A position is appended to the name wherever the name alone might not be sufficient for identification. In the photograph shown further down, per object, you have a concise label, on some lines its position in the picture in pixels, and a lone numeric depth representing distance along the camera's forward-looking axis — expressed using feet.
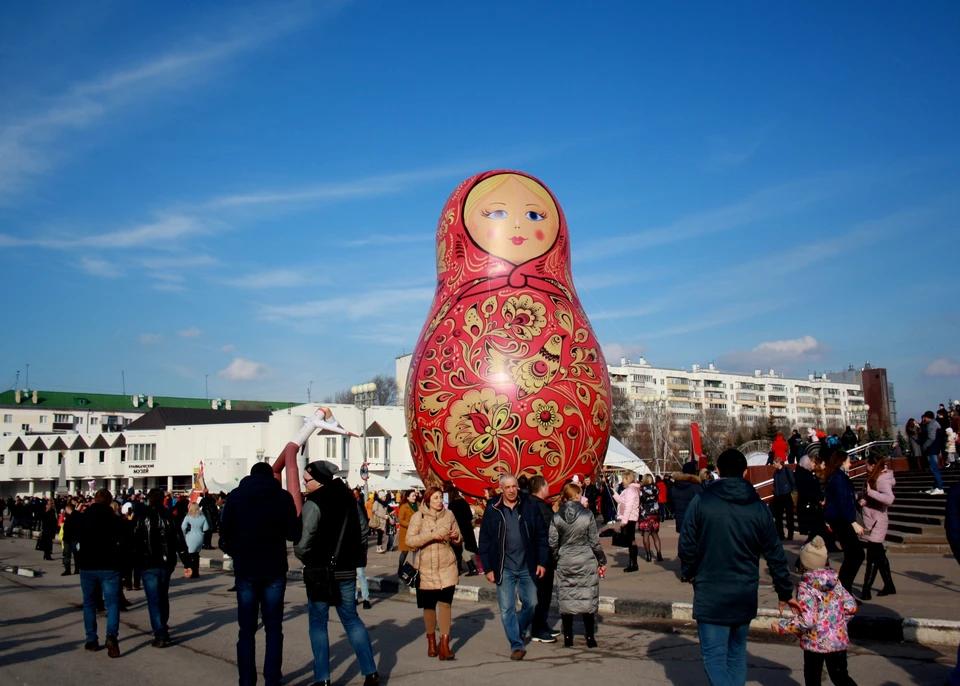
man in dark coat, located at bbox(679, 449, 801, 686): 17.30
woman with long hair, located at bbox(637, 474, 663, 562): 48.52
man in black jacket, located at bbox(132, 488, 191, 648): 28.25
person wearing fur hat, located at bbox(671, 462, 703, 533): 41.78
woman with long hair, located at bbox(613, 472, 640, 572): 43.73
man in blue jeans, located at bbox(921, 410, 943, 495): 57.06
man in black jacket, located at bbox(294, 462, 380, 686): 21.34
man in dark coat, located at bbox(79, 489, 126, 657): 27.78
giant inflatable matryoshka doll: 51.47
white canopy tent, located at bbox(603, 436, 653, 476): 113.39
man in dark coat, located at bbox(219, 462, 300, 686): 21.04
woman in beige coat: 25.12
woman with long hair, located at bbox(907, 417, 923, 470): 64.49
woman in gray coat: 25.67
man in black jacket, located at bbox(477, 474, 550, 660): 26.18
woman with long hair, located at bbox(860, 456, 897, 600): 30.42
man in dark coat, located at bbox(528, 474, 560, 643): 27.89
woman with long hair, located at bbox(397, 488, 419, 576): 44.91
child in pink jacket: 17.92
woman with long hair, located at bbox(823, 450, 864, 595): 28.76
